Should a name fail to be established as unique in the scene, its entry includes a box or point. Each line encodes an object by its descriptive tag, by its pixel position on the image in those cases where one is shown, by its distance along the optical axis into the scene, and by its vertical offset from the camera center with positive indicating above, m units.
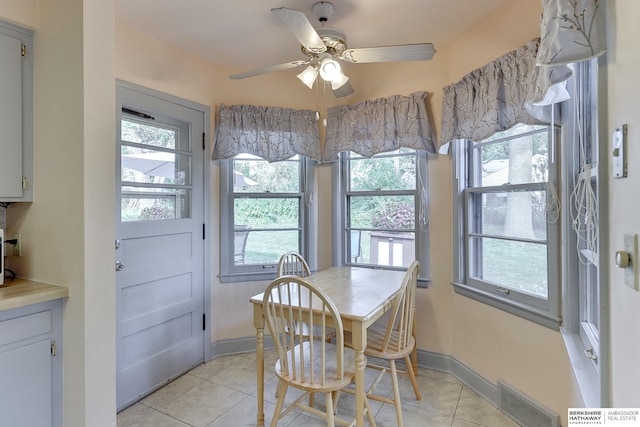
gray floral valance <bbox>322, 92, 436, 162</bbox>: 2.70 +0.75
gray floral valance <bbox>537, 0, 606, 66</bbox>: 0.97 +0.53
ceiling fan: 1.71 +0.94
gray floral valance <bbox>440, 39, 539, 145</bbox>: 1.91 +0.74
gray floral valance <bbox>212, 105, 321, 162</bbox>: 2.93 +0.74
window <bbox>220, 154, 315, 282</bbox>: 3.06 +0.01
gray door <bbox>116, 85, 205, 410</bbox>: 2.31 -0.21
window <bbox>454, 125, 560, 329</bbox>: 1.92 -0.06
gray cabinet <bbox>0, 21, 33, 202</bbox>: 1.59 +0.50
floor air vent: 1.88 -1.17
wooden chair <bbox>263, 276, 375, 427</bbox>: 1.66 -0.79
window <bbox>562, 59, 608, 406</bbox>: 1.02 -0.14
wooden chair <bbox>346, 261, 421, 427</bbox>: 1.93 -0.81
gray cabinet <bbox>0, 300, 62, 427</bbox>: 1.41 -0.66
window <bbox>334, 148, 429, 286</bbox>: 2.85 +0.03
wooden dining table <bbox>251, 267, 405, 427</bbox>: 1.71 -0.52
